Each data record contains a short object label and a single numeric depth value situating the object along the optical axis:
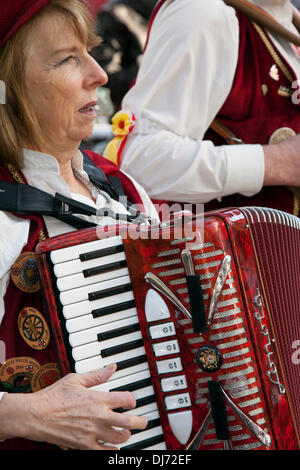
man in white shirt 3.33
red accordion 2.88
